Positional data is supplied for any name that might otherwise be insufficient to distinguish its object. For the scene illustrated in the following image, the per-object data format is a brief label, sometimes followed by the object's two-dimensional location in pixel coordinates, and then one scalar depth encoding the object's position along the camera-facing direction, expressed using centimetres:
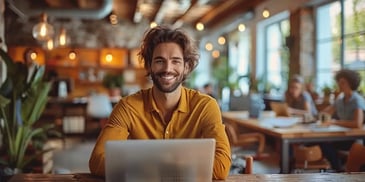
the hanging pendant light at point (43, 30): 532
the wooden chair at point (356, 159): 246
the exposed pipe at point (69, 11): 771
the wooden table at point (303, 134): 378
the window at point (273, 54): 830
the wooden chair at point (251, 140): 436
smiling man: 186
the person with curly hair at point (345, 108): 416
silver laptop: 134
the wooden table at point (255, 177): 177
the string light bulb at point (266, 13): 670
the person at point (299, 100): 531
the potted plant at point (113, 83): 927
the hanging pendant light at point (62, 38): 694
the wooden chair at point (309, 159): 366
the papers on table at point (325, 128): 399
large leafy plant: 397
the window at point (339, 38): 609
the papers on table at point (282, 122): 412
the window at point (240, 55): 1021
